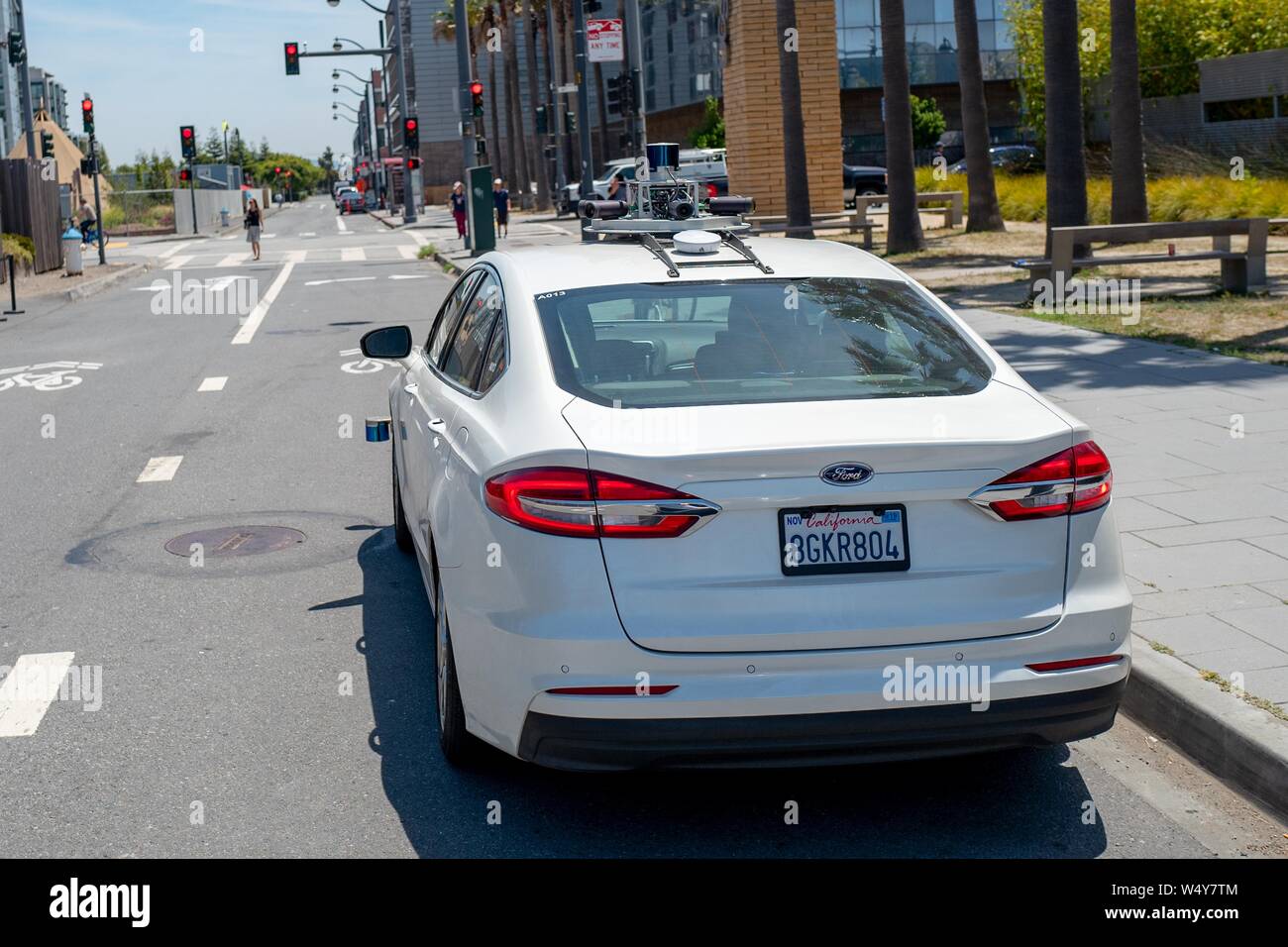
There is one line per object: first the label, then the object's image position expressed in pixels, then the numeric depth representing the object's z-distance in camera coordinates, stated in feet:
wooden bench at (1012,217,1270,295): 55.98
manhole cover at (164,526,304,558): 27.43
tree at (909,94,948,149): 204.68
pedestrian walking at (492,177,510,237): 150.30
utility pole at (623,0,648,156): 92.53
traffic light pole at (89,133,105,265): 126.19
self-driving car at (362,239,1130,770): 13.56
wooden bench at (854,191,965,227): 108.27
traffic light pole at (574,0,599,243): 141.79
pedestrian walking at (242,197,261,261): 132.07
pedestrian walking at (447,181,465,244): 142.20
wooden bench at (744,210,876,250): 93.76
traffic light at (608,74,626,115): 94.72
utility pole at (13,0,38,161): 124.67
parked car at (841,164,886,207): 163.02
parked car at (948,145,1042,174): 145.38
